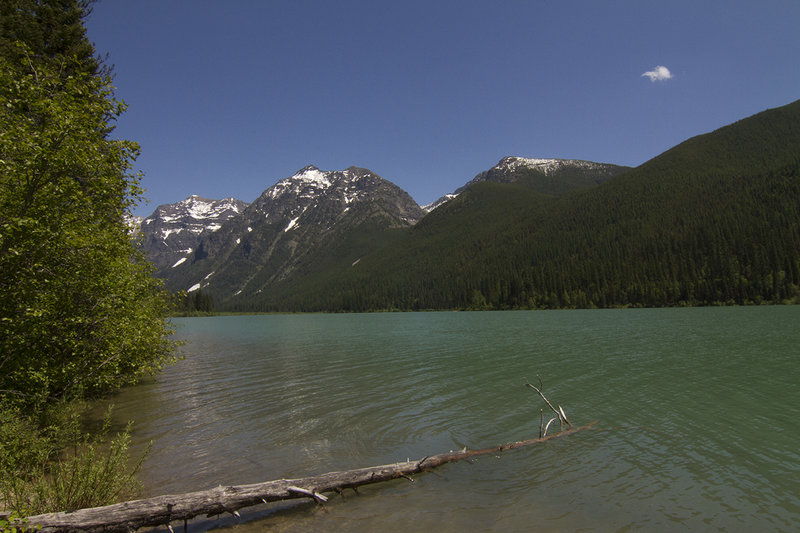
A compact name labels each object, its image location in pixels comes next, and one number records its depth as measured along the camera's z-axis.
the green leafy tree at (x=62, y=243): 8.31
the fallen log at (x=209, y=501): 6.41
